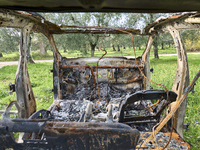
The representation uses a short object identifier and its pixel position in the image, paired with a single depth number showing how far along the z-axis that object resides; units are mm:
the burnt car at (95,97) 1241
